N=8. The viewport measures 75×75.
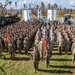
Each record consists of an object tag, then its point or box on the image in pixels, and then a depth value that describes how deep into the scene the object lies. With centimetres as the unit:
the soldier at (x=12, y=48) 947
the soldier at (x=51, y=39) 937
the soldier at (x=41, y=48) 862
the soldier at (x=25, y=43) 1020
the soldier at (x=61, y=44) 1034
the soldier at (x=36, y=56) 737
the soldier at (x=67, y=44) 1030
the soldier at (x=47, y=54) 789
